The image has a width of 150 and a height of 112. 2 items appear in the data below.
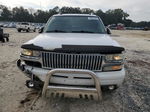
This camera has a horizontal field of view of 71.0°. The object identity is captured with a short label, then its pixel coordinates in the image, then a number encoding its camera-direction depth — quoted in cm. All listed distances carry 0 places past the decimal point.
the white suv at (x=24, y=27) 1891
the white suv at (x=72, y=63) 181
